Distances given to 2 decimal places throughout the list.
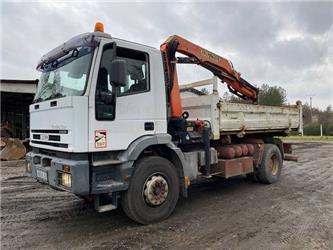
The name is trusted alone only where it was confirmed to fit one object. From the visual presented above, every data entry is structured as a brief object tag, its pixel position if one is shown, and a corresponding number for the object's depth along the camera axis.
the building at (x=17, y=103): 12.77
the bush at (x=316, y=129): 30.86
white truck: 3.62
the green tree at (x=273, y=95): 25.45
